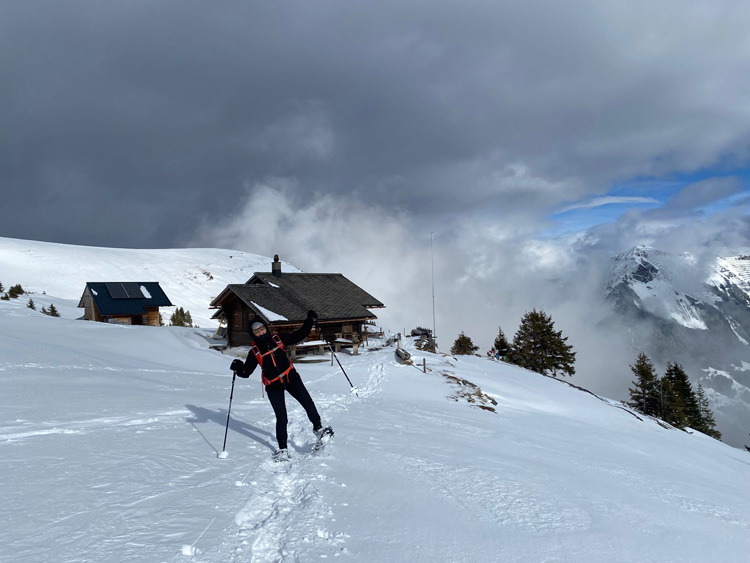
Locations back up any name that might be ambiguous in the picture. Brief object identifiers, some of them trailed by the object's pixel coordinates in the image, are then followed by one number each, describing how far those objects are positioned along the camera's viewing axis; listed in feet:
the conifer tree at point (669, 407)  139.23
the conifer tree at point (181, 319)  149.18
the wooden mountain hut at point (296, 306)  79.20
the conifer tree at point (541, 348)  152.66
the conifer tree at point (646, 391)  145.07
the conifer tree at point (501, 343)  180.75
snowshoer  19.54
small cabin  117.39
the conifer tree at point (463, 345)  185.06
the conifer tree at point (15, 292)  131.75
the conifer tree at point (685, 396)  152.87
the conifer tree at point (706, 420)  160.56
